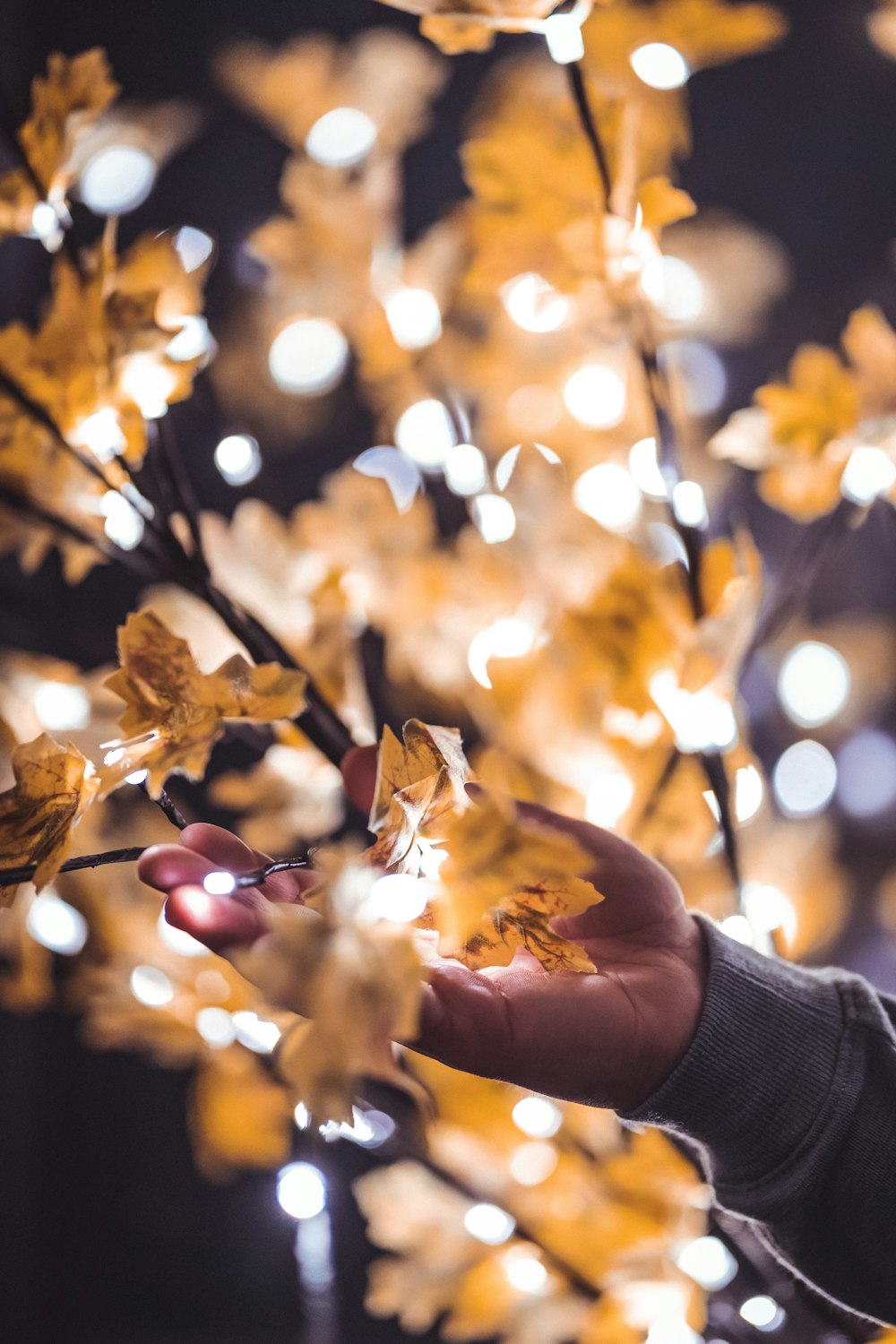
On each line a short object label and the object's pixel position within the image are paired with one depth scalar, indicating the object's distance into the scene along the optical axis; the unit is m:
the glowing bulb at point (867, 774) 1.26
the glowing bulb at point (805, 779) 1.08
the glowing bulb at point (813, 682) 1.02
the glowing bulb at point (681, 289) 1.01
